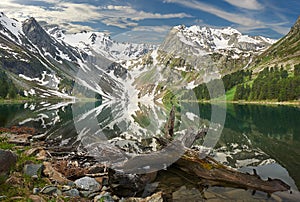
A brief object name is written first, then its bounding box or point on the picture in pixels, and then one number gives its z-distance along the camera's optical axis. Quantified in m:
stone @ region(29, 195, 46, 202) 12.29
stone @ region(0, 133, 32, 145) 29.56
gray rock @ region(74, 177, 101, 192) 15.88
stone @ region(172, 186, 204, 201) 16.84
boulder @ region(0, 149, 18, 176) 13.86
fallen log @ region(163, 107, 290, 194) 18.14
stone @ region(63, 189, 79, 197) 14.29
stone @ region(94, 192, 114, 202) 14.29
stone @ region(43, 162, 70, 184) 16.26
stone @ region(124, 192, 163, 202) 14.64
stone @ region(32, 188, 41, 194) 13.36
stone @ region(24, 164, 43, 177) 15.89
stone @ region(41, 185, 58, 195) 13.64
